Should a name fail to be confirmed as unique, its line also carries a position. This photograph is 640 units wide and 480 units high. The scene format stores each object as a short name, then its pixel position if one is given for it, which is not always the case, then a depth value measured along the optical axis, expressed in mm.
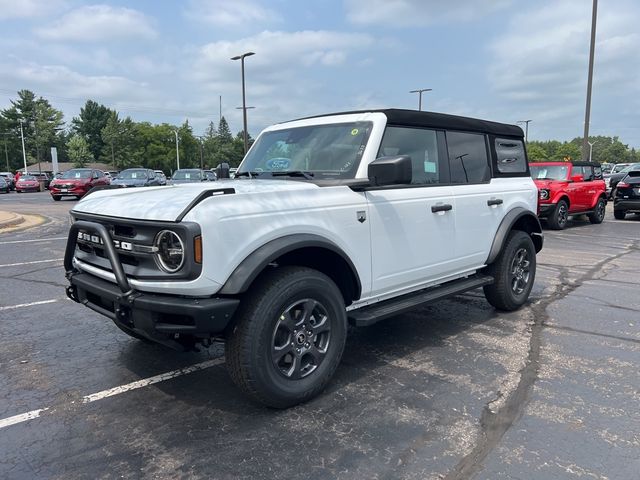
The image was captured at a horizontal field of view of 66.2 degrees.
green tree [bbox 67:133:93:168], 88875
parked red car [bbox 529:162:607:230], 13359
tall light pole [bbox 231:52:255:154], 31025
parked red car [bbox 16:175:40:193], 38938
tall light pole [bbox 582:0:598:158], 20500
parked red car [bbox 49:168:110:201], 25266
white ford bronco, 2789
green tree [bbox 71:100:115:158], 109181
